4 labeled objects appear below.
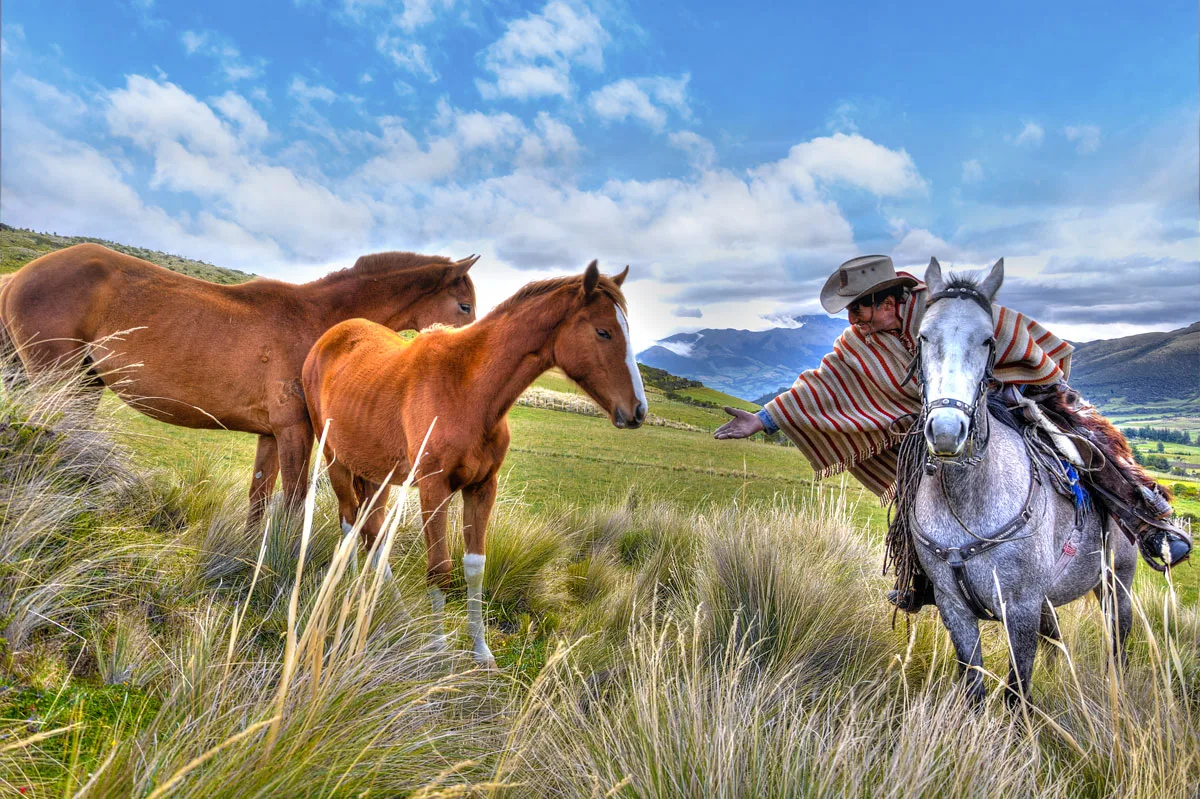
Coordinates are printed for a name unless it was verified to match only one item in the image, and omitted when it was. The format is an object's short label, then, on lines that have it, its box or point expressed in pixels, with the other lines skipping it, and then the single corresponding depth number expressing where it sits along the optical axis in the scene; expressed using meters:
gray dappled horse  3.08
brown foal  3.90
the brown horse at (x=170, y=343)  5.41
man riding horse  3.92
